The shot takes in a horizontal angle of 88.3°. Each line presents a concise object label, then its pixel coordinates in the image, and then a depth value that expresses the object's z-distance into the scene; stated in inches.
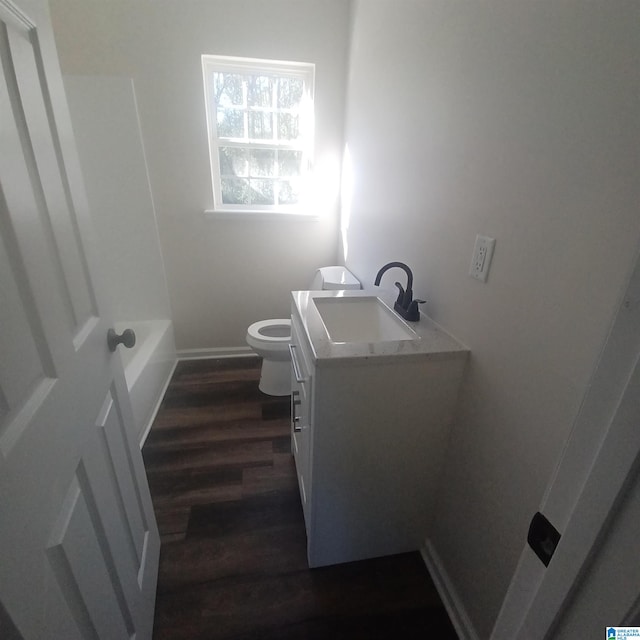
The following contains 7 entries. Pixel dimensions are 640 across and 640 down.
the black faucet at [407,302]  49.3
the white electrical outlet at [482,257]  37.6
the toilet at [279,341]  81.7
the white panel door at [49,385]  18.8
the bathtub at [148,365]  73.9
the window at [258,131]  86.5
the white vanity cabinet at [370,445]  40.9
